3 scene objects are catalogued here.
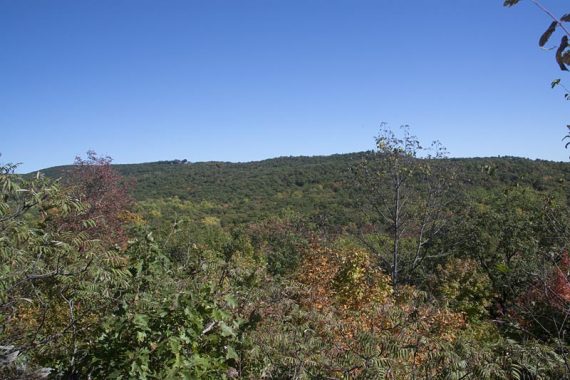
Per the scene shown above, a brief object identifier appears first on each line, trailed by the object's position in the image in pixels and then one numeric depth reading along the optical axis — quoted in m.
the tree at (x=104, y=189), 15.36
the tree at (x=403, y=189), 14.26
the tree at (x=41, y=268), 3.40
